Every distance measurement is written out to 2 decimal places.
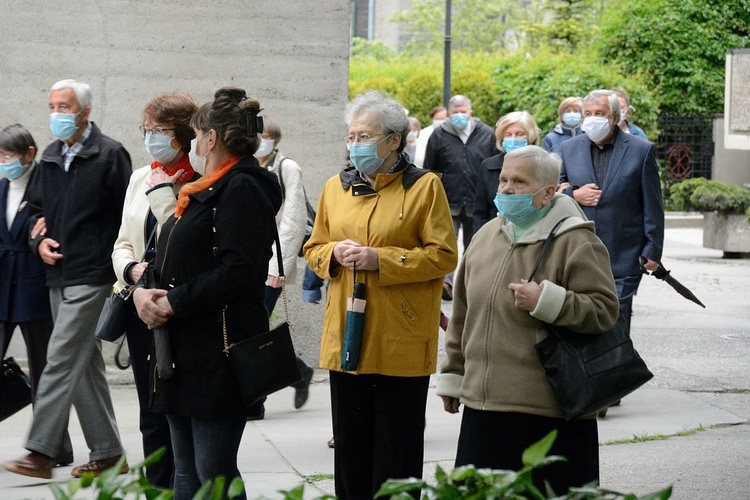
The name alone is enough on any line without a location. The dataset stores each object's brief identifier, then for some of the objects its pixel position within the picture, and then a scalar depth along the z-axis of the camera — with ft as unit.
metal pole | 125.82
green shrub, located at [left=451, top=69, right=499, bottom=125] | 134.54
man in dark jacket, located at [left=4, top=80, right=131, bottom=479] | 29.52
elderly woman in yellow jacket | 23.91
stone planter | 84.28
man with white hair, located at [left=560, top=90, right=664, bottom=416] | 35.94
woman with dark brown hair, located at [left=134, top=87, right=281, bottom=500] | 21.43
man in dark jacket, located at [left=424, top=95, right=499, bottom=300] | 60.43
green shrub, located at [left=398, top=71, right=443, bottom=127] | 142.12
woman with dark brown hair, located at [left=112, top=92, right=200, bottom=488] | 25.37
